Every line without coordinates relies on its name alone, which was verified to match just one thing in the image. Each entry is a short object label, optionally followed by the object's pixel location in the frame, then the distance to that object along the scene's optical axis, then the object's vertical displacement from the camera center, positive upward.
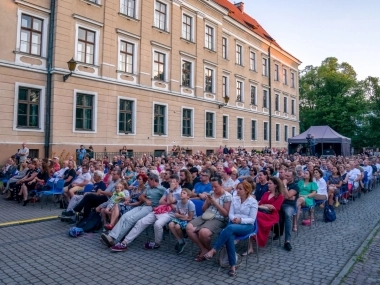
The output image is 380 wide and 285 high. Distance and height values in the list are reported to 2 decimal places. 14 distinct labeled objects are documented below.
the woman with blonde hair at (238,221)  5.03 -1.13
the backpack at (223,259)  5.20 -1.78
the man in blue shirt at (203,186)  7.19 -0.78
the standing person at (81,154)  17.11 -0.14
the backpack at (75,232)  6.82 -1.77
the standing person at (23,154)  15.38 -0.18
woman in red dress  5.89 -1.06
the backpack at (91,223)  7.28 -1.69
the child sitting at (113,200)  7.36 -1.15
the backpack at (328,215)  8.41 -1.60
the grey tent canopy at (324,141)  27.17 +1.34
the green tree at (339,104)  44.91 +7.63
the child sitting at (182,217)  6.04 -1.26
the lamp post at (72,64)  16.77 +4.70
